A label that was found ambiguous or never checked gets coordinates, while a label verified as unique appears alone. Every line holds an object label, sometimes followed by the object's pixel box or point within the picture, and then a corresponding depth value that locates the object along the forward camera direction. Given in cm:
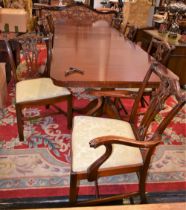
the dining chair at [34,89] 207
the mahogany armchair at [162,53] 212
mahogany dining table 163
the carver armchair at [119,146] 123
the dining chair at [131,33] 302
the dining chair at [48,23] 371
